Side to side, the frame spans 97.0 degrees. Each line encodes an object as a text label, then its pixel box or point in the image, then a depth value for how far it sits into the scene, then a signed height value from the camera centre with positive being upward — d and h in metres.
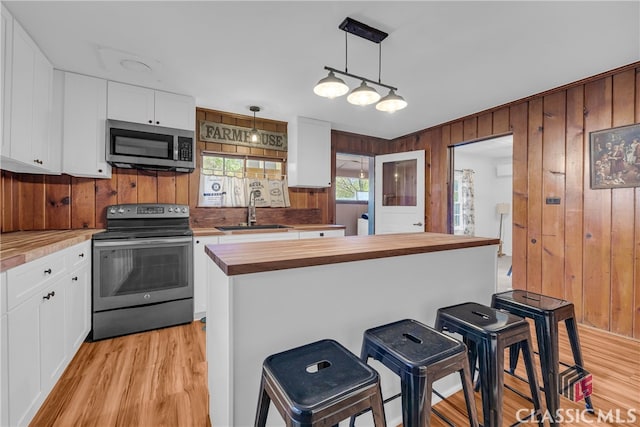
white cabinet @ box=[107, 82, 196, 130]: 2.73 +1.06
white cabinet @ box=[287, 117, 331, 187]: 3.76 +0.80
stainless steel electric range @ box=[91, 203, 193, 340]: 2.45 -0.58
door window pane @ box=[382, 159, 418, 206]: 4.49 +0.48
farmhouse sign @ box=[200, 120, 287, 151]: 3.49 +0.97
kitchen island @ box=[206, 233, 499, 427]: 1.18 -0.42
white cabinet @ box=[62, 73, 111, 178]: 2.57 +0.79
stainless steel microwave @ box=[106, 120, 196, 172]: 2.74 +0.65
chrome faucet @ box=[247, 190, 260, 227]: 3.68 +0.01
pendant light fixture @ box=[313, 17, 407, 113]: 1.80 +0.80
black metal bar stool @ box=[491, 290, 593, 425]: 1.48 -0.63
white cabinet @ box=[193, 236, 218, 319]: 2.87 -0.65
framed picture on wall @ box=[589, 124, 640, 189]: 2.46 +0.50
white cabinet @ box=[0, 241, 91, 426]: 1.28 -0.68
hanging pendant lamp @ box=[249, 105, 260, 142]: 3.56 +1.01
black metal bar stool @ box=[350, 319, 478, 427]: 1.04 -0.58
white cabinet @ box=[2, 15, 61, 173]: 1.87 +0.73
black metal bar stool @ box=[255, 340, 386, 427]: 0.84 -0.56
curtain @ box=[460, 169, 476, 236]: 6.23 +0.20
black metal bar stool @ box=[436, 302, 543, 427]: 1.28 -0.61
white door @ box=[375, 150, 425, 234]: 4.36 +0.31
